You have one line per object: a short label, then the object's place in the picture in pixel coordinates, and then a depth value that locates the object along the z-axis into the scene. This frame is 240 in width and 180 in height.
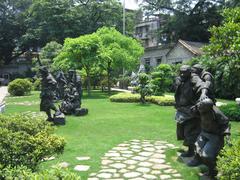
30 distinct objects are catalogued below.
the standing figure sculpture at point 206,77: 6.49
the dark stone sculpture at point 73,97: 14.06
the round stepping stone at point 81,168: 6.62
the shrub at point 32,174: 3.57
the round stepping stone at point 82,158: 7.40
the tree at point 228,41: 8.64
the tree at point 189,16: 34.66
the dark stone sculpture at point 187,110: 7.13
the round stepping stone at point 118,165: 6.72
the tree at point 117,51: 24.91
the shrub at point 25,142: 5.07
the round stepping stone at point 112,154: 7.62
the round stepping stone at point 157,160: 7.10
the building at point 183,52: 29.92
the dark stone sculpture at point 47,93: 11.31
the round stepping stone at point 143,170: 6.47
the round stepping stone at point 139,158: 7.28
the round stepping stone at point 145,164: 6.85
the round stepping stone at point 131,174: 6.16
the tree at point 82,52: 23.02
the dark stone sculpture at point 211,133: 5.75
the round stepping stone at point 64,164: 6.79
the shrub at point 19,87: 25.05
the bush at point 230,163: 4.08
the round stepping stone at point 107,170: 6.48
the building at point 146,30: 46.38
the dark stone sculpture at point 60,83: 19.48
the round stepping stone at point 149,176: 6.13
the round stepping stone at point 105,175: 6.15
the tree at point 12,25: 46.25
